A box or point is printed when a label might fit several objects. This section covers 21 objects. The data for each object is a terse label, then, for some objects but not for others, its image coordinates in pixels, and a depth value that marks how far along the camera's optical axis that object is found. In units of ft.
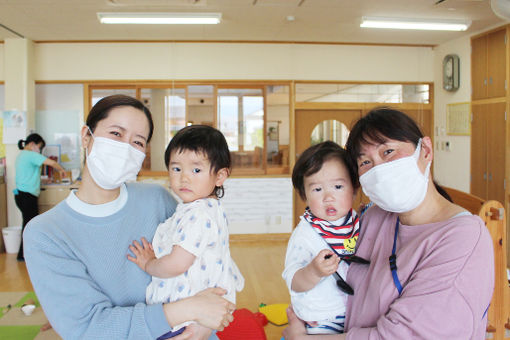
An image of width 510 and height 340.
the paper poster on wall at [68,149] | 19.79
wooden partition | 5.90
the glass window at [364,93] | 20.31
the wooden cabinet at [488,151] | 16.49
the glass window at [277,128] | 20.18
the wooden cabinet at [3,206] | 18.61
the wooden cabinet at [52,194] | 19.01
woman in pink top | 3.23
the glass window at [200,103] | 19.89
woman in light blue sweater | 3.72
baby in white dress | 4.20
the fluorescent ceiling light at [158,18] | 14.96
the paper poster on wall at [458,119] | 18.28
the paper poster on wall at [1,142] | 19.01
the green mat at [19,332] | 10.64
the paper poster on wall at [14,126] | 18.47
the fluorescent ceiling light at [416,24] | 15.86
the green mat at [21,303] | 12.14
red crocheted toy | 7.08
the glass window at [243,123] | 20.27
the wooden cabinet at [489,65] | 16.30
